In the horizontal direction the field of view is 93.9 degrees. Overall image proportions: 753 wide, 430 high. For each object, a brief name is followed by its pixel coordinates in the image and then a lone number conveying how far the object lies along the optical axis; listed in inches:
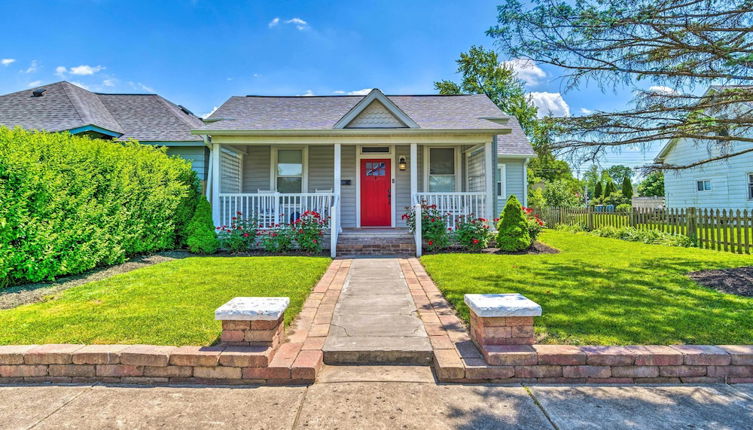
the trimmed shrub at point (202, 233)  330.0
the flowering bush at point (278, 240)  327.0
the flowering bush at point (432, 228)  329.4
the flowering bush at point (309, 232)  323.9
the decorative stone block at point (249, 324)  109.9
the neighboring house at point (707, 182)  587.2
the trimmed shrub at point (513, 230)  321.7
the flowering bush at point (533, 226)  339.3
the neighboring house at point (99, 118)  397.1
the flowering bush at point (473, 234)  330.6
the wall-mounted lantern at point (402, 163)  422.2
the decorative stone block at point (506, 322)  110.0
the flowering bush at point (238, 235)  330.0
